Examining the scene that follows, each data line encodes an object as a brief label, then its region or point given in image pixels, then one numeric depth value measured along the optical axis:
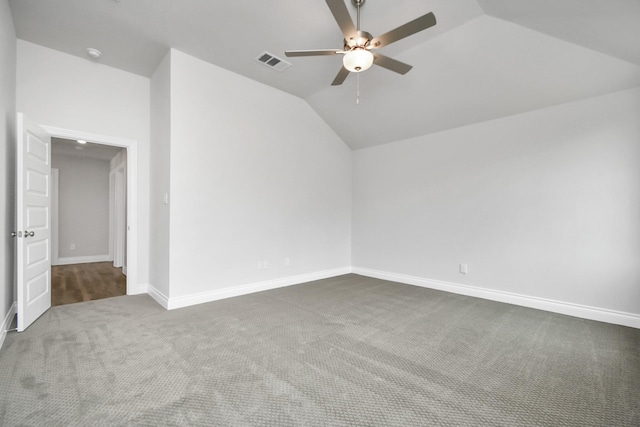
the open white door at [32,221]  2.73
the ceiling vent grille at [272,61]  3.59
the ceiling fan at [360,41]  2.09
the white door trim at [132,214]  4.00
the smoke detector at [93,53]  3.43
